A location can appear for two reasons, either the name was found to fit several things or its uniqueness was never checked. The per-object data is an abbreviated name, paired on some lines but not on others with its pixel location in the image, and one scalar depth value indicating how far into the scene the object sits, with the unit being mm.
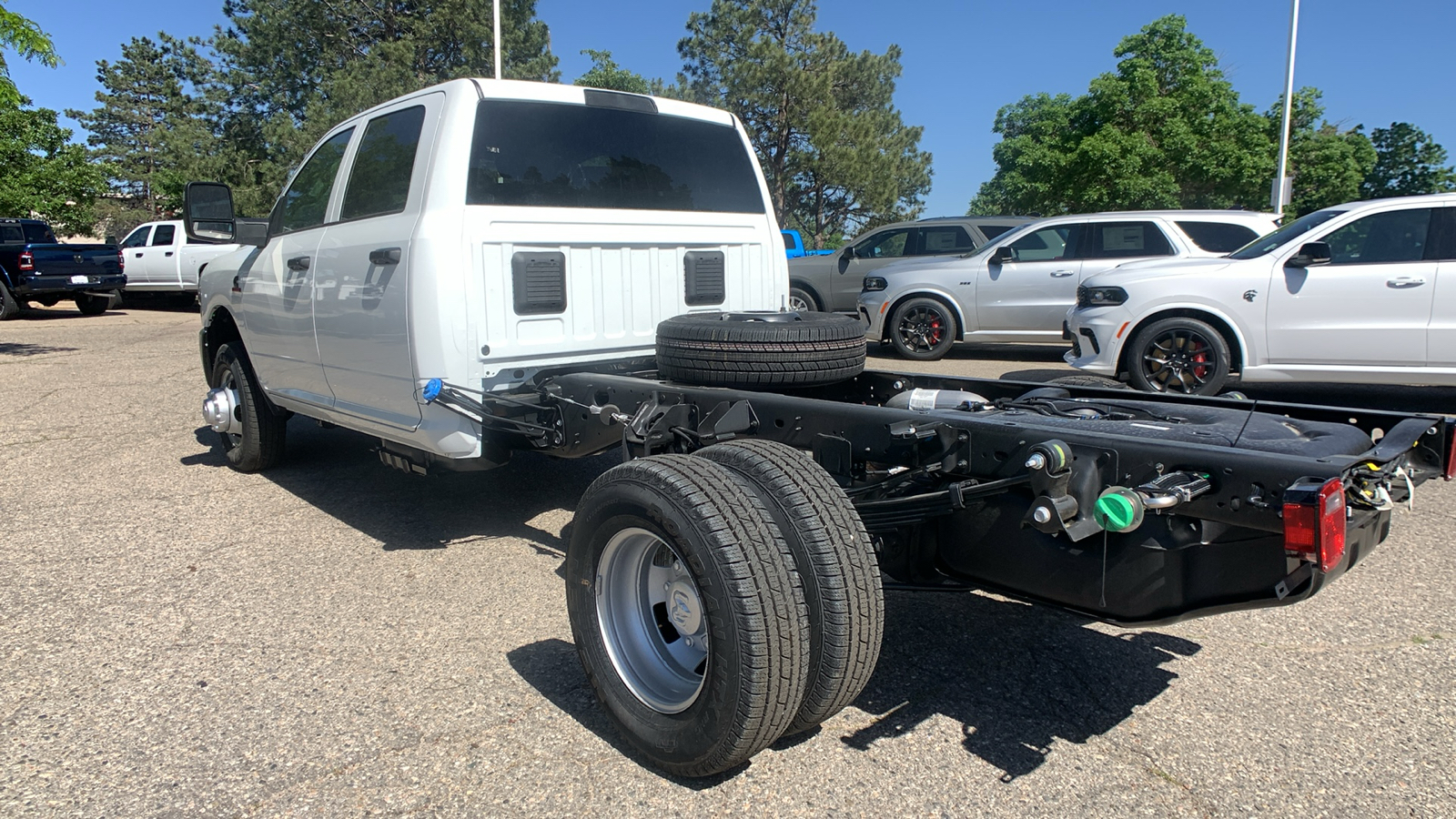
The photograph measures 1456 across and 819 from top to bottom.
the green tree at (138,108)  53094
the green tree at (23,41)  11906
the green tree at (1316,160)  33562
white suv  7234
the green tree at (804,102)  40969
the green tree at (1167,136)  28516
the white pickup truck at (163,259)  21297
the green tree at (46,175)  17984
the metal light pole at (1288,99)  21486
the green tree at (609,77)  41562
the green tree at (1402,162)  37531
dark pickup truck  18719
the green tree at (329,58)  36219
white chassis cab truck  2412
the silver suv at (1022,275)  10602
